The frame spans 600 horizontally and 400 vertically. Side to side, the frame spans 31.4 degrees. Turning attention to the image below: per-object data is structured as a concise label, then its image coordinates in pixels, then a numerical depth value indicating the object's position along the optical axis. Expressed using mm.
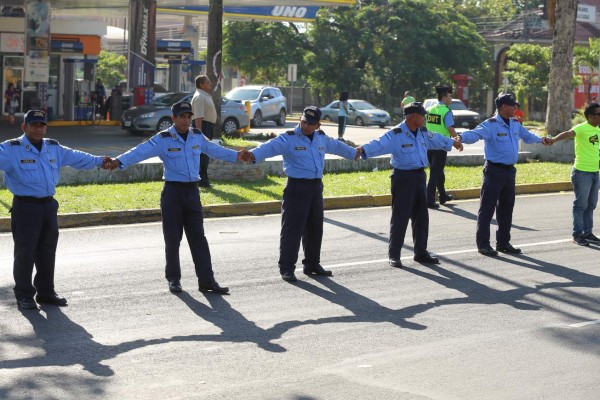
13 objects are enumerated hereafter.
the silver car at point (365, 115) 45562
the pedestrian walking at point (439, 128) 16370
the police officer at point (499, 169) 12781
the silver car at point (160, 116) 30703
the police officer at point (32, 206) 9305
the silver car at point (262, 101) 38688
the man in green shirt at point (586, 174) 13508
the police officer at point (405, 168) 11922
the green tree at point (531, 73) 51938
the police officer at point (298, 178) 11008
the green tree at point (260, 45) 56031
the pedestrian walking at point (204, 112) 16578
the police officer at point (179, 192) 10266
